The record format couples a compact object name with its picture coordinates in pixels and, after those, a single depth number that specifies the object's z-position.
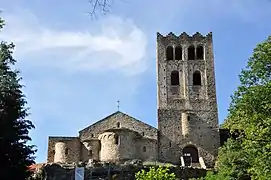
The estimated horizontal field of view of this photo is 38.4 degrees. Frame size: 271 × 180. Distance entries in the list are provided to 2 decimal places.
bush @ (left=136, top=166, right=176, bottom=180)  25.52
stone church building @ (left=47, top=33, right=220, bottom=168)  40.08
